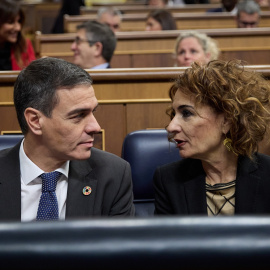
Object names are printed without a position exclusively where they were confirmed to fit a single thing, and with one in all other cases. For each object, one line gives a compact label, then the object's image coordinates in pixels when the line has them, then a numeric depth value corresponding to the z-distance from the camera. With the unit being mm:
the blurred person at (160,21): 5324
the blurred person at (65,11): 7207
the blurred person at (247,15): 5238
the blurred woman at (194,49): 3768
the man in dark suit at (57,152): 1453
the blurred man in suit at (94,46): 3895
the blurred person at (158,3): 7520
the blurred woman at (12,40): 3938
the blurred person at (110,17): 5406
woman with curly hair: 1500
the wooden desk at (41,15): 8220
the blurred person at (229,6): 6785
